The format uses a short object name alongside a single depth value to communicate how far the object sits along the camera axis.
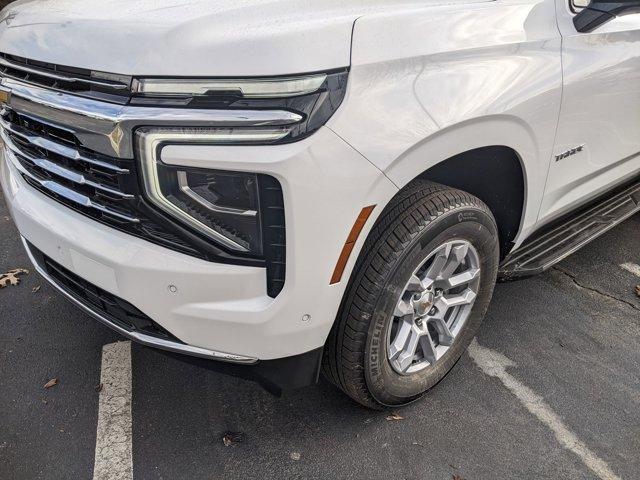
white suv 1.54
